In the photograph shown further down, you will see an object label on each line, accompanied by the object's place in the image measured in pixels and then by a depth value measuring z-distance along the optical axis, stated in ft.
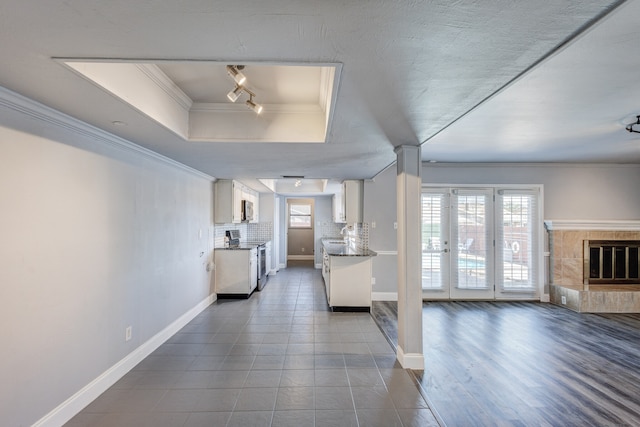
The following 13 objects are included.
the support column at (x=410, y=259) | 10.10
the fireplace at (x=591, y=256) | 17.25
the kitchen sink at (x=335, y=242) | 23.98
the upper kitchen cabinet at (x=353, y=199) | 18.65
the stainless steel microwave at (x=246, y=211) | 20.52
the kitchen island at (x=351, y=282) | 16.17
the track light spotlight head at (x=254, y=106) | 8.40
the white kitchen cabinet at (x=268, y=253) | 23.70
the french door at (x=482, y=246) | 18.04
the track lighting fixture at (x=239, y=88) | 7.02
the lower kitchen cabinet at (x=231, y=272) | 18.39
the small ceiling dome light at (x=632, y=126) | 10.54
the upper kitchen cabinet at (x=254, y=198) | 21.61
